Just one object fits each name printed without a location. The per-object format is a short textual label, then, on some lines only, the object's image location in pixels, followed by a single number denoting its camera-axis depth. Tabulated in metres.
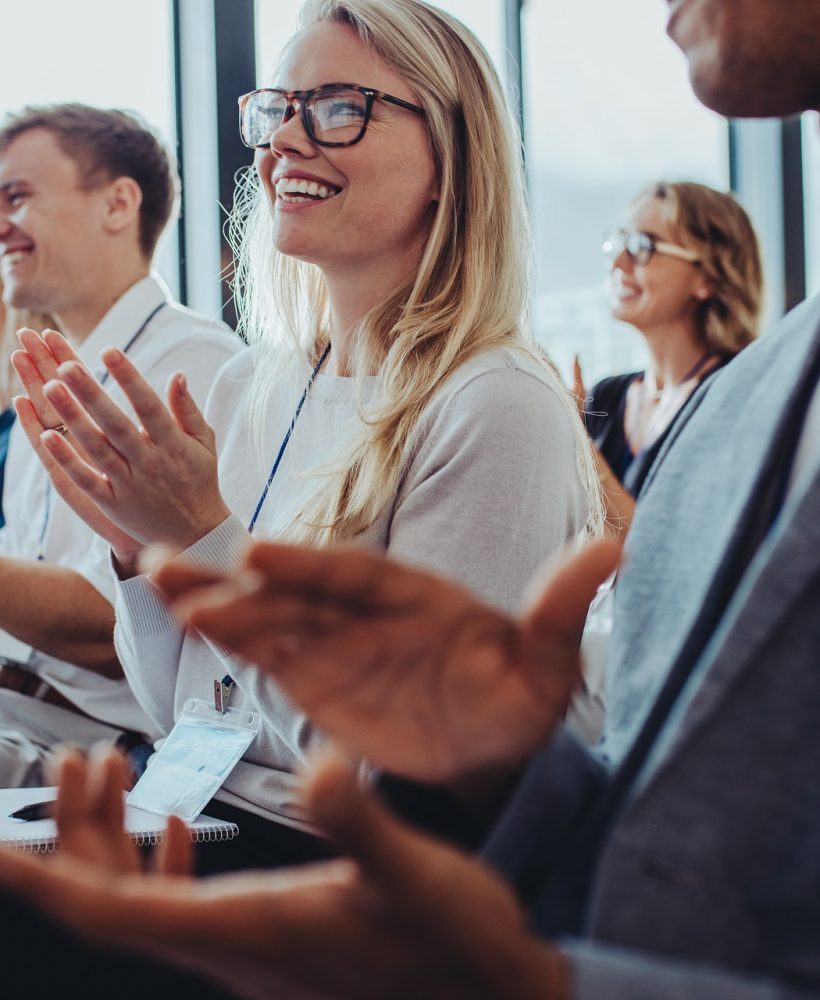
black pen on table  1.25
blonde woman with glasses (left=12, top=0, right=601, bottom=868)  1.20
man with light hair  1.82
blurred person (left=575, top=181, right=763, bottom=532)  2.84
